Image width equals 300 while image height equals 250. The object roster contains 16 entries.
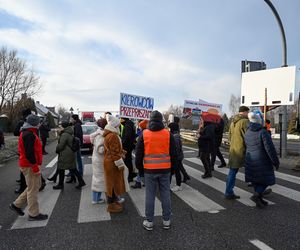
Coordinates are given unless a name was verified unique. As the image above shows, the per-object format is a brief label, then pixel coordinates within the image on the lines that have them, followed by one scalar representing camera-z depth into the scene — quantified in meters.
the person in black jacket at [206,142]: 8.71
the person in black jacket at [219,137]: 10.64
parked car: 16.20
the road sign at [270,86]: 12.80
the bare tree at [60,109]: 137.38
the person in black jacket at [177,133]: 7.73
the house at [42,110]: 86.76
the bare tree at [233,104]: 103.81
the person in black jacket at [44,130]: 14.93
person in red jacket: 5.32
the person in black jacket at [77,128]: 8.91
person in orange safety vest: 4.86
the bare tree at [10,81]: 46.66
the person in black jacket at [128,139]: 8.02
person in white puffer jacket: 6.19
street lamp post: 12.61
